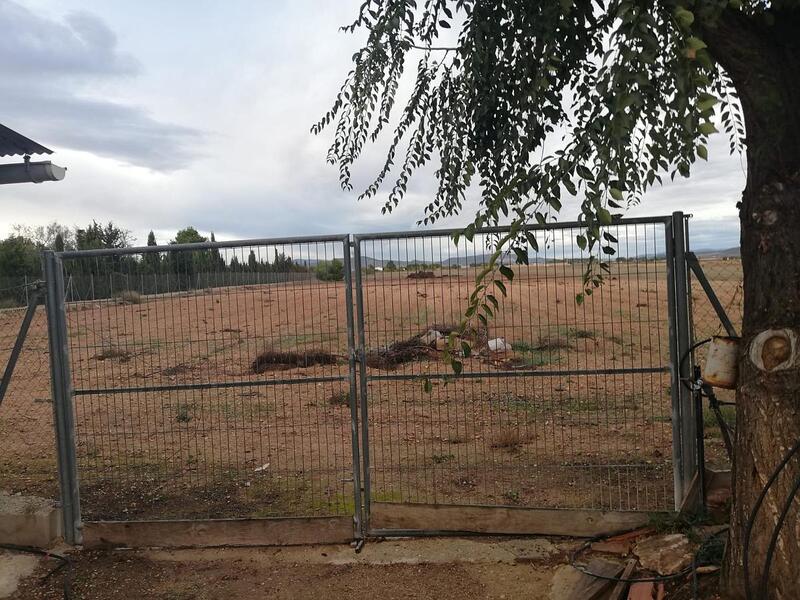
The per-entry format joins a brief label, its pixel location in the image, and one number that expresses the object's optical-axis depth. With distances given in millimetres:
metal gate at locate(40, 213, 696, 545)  4551
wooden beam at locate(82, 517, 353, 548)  4785
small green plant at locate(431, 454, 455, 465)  6302
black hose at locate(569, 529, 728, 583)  3695
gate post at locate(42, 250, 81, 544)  4867
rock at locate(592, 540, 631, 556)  4324
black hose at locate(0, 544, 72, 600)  4266
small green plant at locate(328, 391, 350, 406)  8625
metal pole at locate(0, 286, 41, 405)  4781
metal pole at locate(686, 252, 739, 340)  4230
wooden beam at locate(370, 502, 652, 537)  4582
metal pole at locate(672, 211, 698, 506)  4449
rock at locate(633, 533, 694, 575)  3865
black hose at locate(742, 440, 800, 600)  2968
